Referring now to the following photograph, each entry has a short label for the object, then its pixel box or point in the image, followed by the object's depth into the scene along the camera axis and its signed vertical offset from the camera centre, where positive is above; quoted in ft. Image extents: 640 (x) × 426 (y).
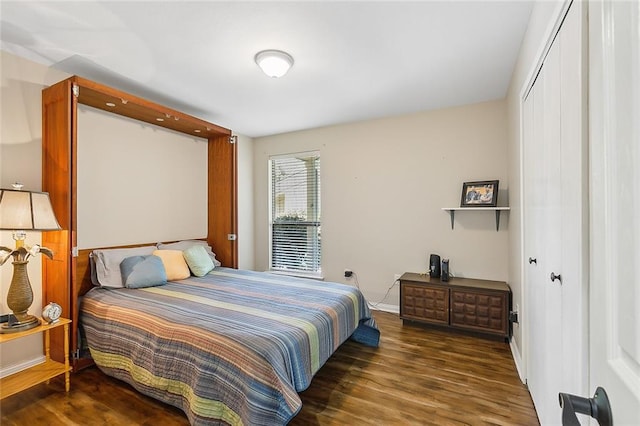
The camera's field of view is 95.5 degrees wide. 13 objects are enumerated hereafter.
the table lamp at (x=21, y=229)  6.54 -0.34
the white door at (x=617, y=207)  1.57 +0.03
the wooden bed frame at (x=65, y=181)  7.76 +0.91
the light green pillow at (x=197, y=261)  11.01 -1.82
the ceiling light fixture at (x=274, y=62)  7.63 +4.08
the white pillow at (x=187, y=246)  11.51 -1.31
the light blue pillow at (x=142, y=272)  9.26 -1.89
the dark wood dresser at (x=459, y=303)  9.63 -3.20
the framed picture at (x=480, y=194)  10.57 +0.71
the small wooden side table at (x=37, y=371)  6.31 -3.75
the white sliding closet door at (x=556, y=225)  3.42 -0.19
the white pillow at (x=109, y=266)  9.09 -1.66
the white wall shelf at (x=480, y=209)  10.13 +0.13
